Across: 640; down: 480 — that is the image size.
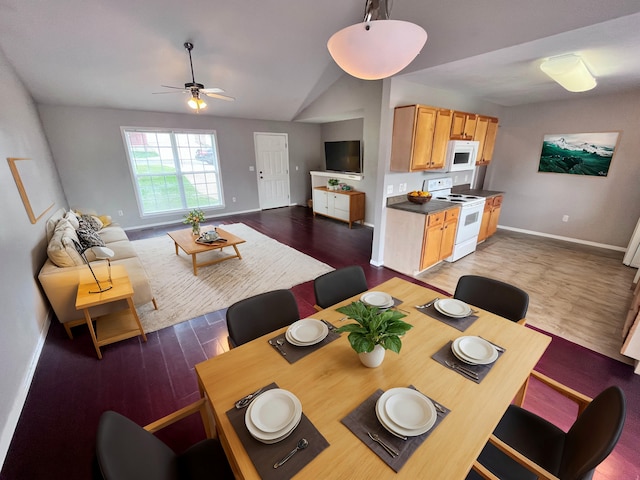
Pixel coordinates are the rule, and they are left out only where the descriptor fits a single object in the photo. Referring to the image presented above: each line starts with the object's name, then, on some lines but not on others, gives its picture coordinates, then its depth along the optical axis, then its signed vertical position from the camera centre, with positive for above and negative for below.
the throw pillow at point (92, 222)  4.04 -0.98
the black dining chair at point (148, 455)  0.77 -0.99
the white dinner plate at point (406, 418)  0.90 -0.88
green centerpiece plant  1.09 -0.70
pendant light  1.16 +0.47
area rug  2.92 -1.56
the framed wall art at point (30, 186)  2.68 -0.32
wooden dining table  0.83 -0.90
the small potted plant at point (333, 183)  6.33 -0.66
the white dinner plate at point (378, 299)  1.61 -0.85
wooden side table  2.21 -1.37
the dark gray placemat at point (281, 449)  0.80 -0.90
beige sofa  2.44 -1.11
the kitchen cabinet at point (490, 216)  4.58 -1.08
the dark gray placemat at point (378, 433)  0.84 -0.90
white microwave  3.79 -0.04
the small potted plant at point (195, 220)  4.03 -0.93
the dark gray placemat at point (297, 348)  1.26 -0.89
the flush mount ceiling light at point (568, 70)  2.47 +0.73
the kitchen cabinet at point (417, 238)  3.44 -1.09
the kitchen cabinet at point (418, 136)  3.25 +0.20
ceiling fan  3.33 +0.75
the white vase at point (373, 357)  1.17 -0.85
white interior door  7.04 -0.35
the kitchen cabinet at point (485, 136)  4.24 +0.25
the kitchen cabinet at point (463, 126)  3.76 +0.37
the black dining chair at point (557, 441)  0.86 -1.06
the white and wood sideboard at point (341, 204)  5.80 -1.08
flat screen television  6.17 -0.06
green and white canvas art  4.27 -0.02
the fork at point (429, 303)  1.64 -0.88
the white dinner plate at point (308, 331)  1.33 -0.87
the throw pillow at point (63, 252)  2.58 -0.89
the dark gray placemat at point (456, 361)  1.15 -0.90
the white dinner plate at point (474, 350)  1.21 -0.88
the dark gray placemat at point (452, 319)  1.47 -0.90
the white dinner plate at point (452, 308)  1.54 -0.87
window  5.64 -0.30
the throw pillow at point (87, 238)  3.31 -0.99
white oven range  3.97 -0.90
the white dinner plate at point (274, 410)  0.92 -0.88
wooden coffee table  3.64 -1.20
